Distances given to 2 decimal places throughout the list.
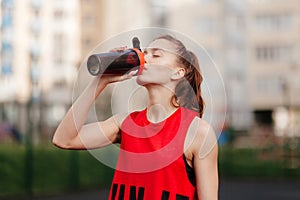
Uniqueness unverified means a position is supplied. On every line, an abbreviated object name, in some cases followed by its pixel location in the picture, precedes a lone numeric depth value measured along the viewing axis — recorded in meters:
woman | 2.92
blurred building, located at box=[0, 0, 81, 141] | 49.97
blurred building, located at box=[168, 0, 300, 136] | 62.91
